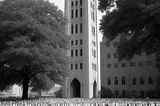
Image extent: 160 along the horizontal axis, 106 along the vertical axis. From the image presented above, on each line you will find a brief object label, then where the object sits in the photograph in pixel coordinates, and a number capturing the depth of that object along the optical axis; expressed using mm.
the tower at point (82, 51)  61600
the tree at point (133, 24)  23391
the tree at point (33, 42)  27828
